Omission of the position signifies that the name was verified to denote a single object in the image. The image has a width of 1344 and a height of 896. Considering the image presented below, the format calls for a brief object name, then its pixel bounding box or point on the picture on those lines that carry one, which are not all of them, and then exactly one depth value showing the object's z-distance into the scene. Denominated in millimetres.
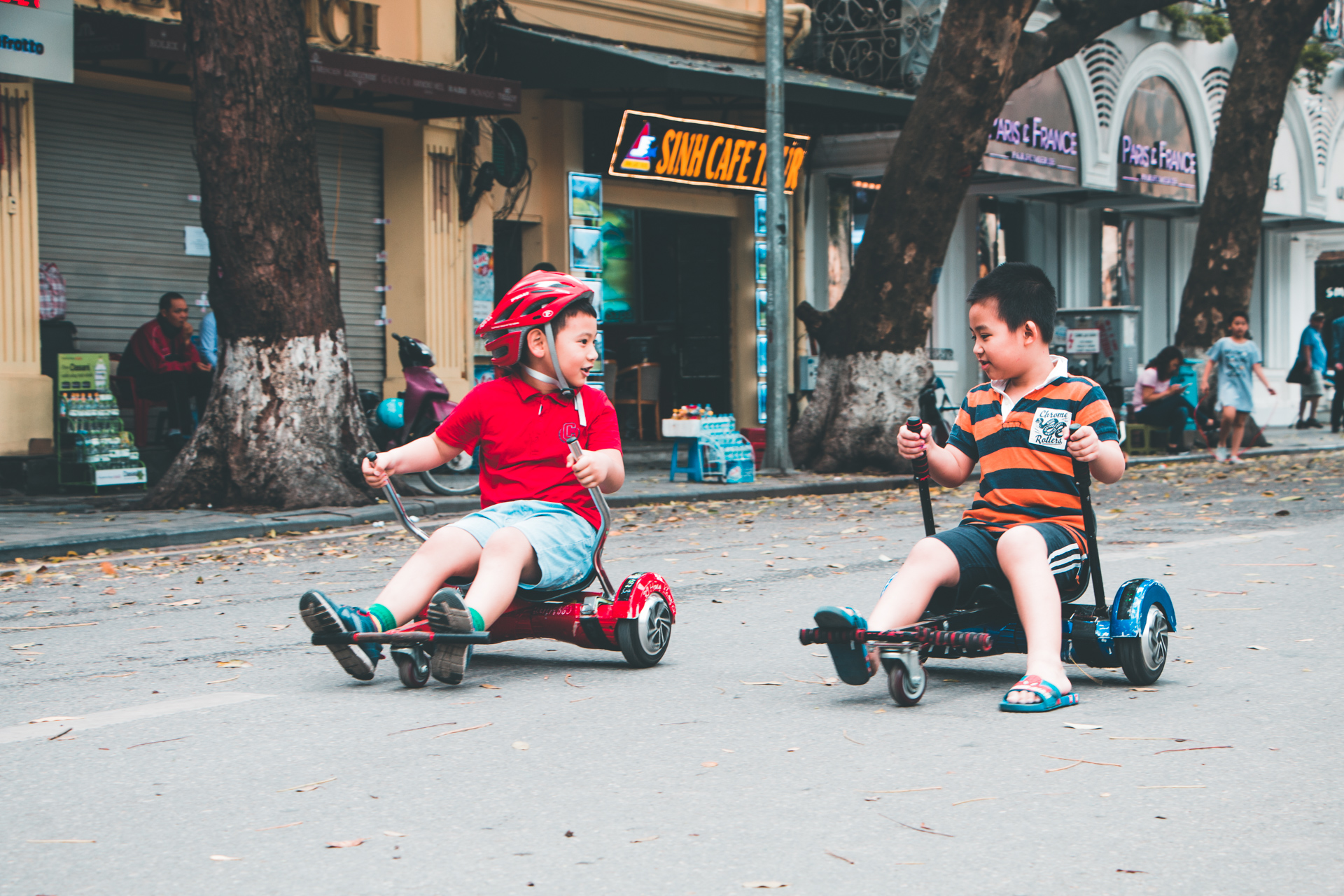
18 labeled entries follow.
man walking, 26594
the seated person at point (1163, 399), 19391
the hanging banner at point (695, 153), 17922
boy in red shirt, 5027
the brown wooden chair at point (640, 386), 20234
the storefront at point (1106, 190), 21891
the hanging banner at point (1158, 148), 25172
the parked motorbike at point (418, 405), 13297
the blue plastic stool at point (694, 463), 14586
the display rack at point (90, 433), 12914
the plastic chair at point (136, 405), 13906
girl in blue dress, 17859
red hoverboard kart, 5246
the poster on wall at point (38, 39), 11719
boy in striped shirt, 4652
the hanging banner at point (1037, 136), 21750
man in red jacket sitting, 13539
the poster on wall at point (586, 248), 18016
